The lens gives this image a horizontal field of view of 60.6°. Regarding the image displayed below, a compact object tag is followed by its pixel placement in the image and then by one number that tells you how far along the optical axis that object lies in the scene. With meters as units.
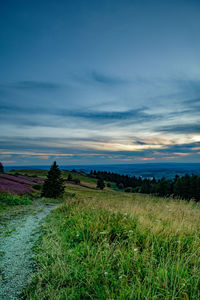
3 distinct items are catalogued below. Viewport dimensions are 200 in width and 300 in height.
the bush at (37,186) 35.88
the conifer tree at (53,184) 29.52
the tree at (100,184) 82.19
